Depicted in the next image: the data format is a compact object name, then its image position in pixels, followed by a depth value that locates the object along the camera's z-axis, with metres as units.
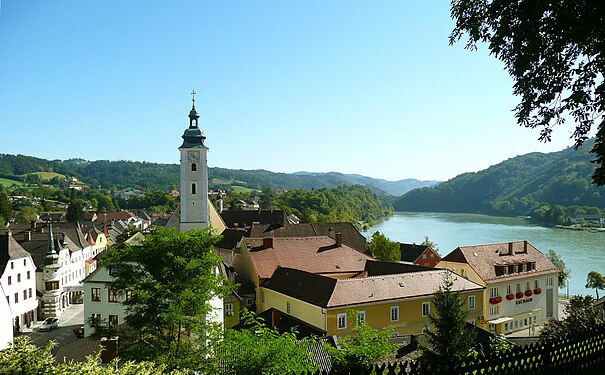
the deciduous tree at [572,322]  15.64
